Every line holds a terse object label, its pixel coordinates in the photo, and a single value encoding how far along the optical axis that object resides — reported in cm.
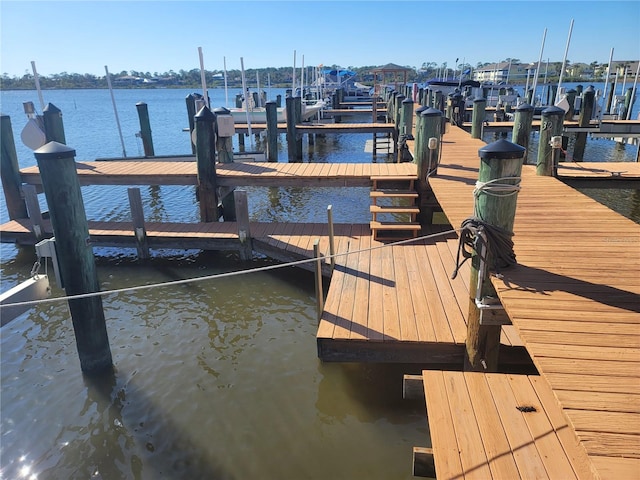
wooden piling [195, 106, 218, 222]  912
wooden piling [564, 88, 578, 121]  1705
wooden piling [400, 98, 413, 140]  1189
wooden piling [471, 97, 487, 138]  1363
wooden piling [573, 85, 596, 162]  1512
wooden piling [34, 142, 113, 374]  479
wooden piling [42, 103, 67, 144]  1041
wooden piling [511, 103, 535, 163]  912
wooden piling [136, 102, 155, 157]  1522
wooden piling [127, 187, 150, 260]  834
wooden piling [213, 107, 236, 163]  1003
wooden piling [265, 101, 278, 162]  1506
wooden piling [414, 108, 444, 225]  805
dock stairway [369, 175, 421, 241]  796
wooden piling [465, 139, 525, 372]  378
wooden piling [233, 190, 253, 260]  805
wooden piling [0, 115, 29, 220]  949
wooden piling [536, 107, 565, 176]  816
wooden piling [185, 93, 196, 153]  1639
